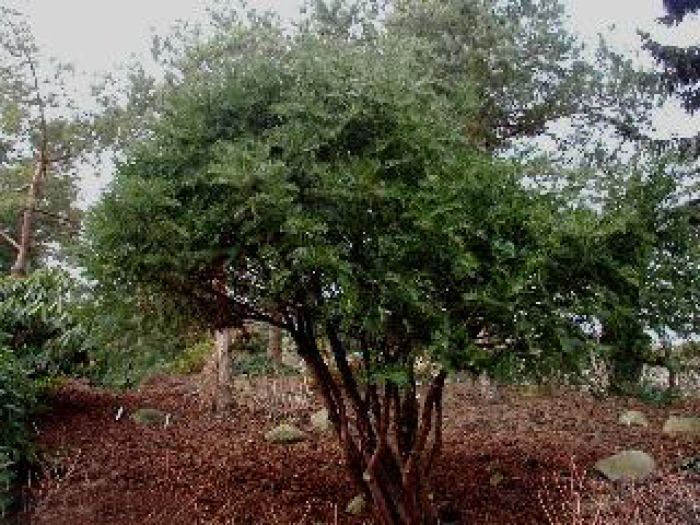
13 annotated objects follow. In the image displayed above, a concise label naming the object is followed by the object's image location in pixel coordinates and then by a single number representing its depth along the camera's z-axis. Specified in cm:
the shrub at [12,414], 639
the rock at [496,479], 634
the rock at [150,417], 860
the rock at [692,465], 648
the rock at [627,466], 642
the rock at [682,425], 827
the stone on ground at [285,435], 806
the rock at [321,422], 855
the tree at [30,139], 1199
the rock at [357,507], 594
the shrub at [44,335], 792
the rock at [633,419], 884
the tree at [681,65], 955
